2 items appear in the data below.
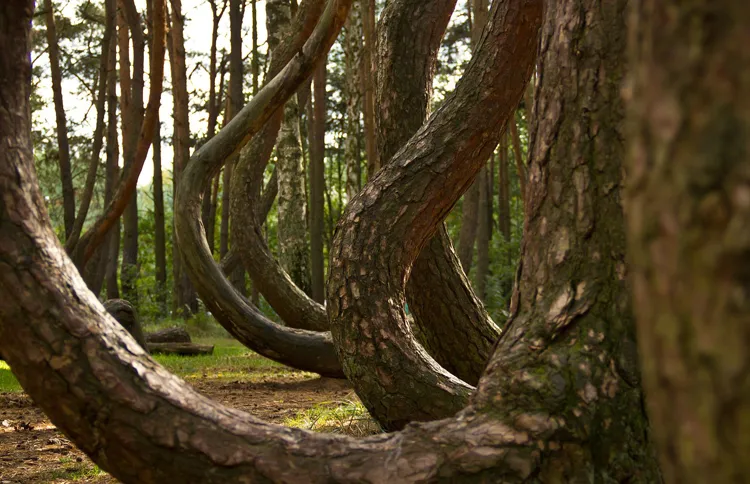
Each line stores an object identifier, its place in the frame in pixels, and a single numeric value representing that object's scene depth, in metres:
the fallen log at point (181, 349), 10.35
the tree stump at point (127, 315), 5.53
